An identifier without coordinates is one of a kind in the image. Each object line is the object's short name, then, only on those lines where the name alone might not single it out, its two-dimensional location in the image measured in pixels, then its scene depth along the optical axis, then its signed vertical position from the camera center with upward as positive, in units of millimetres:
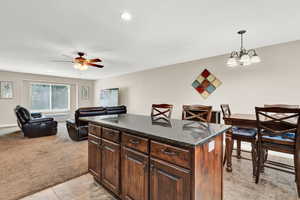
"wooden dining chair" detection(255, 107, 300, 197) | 1752 -520
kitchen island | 1056 -548
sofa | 3820 -706
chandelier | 2473 +727
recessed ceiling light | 2006 +1224
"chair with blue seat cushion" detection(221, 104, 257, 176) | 2221 -591
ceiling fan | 3453 +926
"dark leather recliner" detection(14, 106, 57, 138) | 4309 -813
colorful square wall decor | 4020 +464
